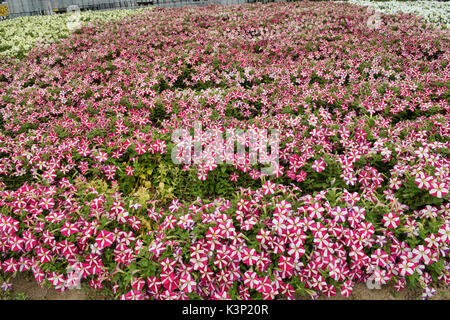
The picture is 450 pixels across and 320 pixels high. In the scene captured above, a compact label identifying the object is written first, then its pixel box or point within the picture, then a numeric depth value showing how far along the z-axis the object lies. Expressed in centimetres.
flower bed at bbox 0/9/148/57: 988
